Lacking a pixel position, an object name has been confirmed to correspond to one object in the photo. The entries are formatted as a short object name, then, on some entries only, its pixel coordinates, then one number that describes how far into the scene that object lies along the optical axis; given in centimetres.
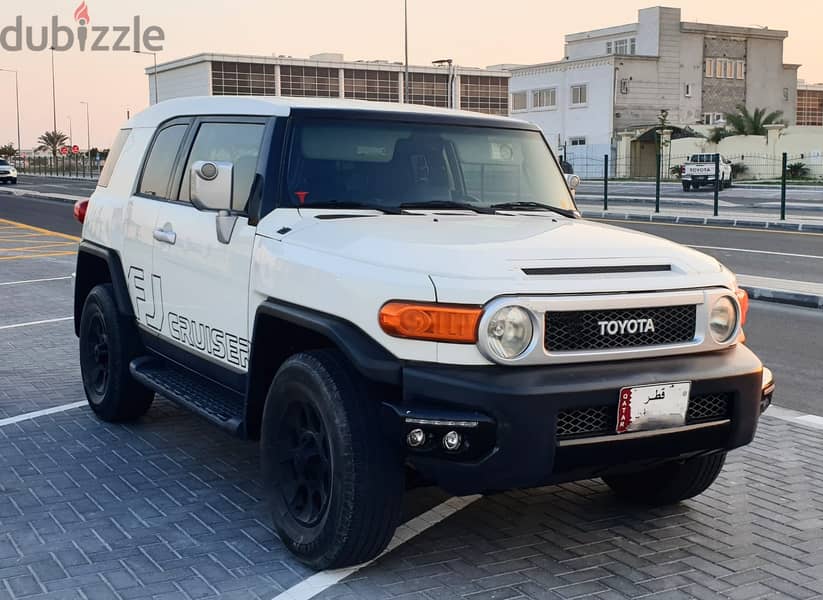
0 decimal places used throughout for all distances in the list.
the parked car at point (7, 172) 5899
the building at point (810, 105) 9888
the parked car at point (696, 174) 4000
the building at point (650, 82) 7244
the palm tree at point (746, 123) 5816
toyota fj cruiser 381
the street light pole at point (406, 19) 5272
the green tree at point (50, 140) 13125
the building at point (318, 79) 10681
